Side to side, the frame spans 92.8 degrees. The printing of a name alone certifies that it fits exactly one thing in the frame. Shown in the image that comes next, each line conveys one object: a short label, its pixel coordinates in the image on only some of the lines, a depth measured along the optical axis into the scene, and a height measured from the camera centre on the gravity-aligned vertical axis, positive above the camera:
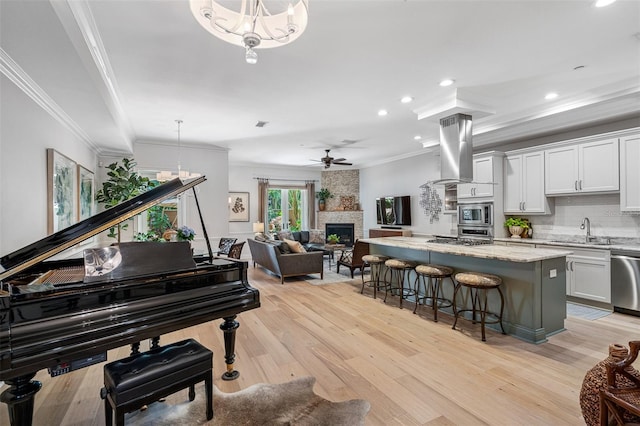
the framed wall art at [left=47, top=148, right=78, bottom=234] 3.57 +0.31
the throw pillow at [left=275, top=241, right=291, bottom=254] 6.11 -0.68
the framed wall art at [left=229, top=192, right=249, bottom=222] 9.26 +0.22
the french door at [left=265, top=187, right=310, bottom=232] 10.12 +0.18
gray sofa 6.01 -0.98
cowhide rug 2.02 -1.37
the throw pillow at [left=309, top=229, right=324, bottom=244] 9.12 -0.72
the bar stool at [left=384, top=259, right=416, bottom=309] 4.40 -1.02
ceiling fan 7.01 +1.22
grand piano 1.50 -0.52
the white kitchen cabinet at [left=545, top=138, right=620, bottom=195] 4.32 +0.65
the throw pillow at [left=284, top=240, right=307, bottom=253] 6.30 -0.70
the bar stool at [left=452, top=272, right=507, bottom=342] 3.22 -0.79
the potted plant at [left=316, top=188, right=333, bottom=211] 10.40 +0.55
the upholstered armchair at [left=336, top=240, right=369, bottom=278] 6.14 -0.88
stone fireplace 10.27 +0.49
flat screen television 8.25 +0.07
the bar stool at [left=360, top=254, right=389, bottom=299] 4.84 -0.98
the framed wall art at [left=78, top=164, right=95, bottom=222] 4.82 +0.39
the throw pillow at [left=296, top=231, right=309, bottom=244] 9.12 -0.72
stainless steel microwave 5.72 -0.04
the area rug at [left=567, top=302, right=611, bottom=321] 4.00 -1.38
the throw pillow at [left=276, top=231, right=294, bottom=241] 8.12 -0.59
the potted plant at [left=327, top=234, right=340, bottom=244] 8.25 -0.71
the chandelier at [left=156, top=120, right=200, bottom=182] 5.29 +0.68
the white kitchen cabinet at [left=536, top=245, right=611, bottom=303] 4.16 -0.90
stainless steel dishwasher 3.92 -0.93
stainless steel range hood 4.51 +0.98
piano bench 1.68 -0.96
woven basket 1.55 -0.97
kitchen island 3.22 -0.81
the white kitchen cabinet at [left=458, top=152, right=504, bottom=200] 5.62 +0.71
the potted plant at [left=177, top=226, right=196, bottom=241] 4.77 -0.31
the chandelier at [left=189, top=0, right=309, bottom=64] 1.89 +1.24
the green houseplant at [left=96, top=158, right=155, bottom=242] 5.47 +0.52
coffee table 7.66 -0.88
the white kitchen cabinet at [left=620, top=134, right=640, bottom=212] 4.06 +0.50
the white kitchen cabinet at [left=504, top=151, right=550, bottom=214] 5.16 +0.49
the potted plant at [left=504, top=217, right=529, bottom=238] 5.54 -0.26
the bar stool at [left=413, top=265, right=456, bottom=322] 3.84 -1.02
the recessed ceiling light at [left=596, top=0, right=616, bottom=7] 2.33 +1.60
